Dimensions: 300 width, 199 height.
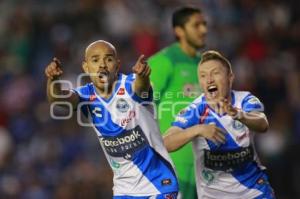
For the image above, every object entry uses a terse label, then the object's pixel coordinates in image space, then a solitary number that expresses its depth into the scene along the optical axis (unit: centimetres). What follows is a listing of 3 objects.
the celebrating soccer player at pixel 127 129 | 1405
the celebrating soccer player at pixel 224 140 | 1462
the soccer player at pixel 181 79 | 1737
